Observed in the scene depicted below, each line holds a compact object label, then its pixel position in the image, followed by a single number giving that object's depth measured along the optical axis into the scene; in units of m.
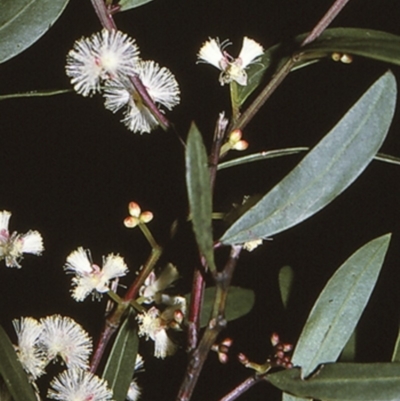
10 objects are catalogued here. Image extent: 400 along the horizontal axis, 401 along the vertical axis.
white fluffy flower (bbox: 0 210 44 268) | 0.43
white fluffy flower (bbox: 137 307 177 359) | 0.42
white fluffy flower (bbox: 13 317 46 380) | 0.41
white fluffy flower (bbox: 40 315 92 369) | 0.42
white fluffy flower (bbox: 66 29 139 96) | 0.40
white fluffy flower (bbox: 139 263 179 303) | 0.43
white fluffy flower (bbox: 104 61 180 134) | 0.42
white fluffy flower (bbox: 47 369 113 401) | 0.40
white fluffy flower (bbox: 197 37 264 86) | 0.42
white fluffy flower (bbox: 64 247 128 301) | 0.42
